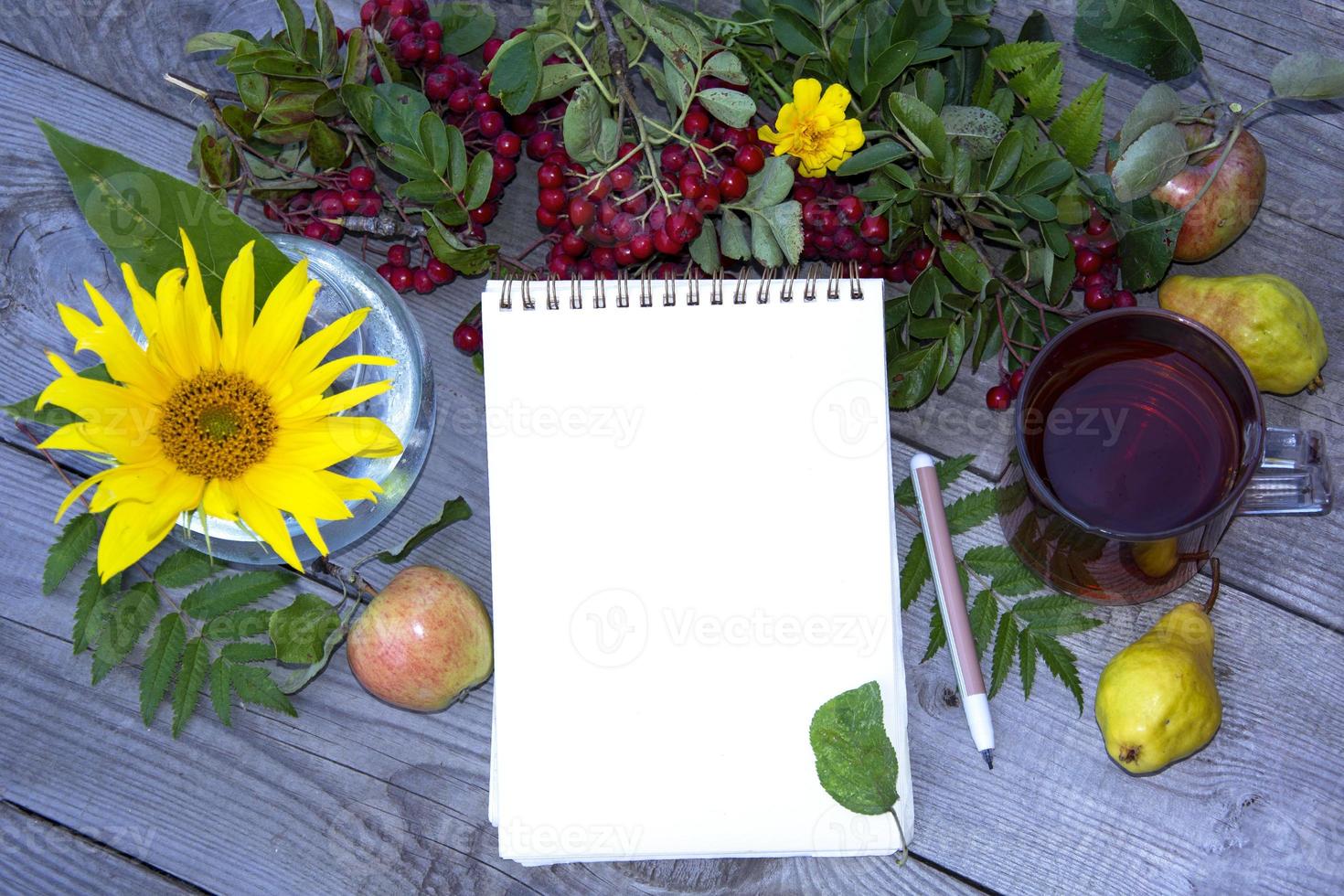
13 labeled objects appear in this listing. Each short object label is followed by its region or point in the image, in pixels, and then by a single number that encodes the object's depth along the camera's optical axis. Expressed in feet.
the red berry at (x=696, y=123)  2.91
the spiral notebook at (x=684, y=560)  2.90
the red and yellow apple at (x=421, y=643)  2.89
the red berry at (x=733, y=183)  2.83
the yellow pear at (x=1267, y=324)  2.91
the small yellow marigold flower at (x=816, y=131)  2.77
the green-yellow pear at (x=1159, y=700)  2.83
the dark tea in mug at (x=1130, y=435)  2.66
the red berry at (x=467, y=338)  3.06
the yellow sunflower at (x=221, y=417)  2.43
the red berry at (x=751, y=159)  2.85
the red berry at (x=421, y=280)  3.10
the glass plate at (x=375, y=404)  2.97
